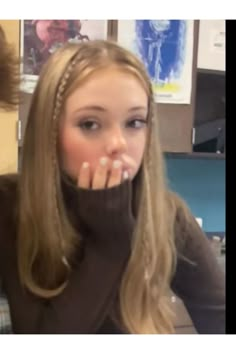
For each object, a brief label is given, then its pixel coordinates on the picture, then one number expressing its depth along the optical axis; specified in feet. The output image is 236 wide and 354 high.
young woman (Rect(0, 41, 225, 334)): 2.20
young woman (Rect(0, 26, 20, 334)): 2.26
